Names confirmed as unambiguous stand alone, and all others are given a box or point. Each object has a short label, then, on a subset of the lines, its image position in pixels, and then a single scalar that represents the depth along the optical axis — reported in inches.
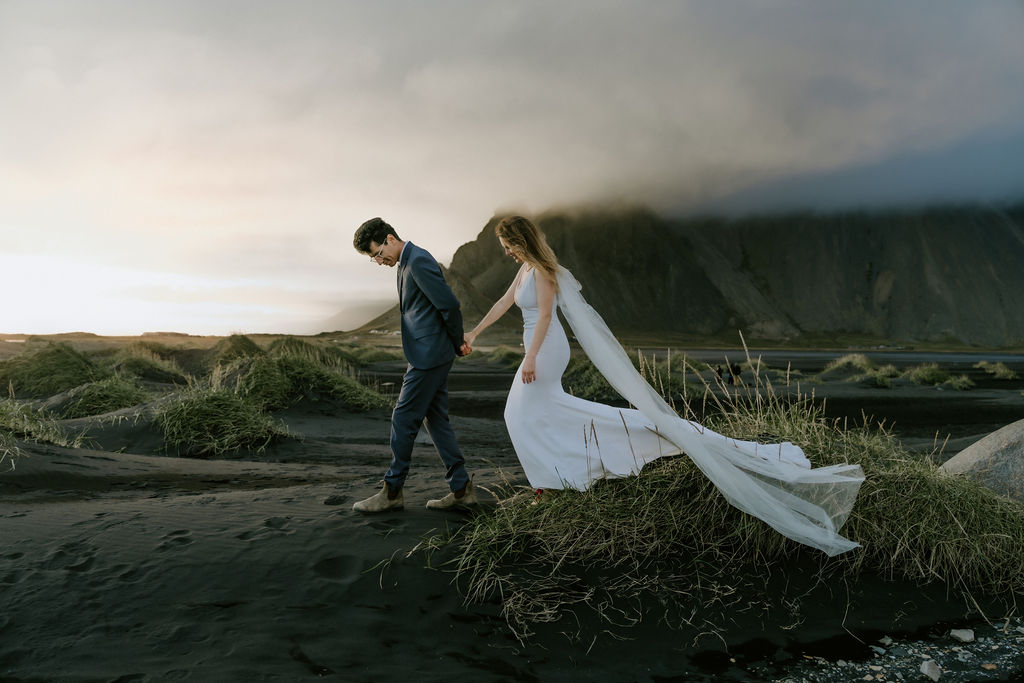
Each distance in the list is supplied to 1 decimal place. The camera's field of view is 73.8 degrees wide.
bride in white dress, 184.5
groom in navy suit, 192.2
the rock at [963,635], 160.1
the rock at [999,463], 232.2
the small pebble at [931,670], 142.9
